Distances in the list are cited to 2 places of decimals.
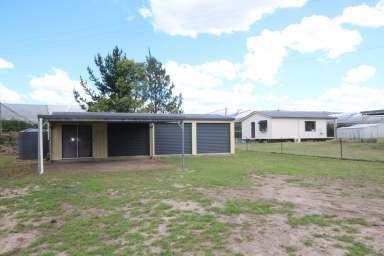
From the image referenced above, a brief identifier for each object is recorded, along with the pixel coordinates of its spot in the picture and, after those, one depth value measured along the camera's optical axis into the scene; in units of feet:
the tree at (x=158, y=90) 101.24
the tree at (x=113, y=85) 85.40
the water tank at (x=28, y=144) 53.93
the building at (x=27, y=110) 97.45
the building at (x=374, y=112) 59.17
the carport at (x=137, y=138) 52.01
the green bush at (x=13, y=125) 84.66
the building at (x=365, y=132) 90.27
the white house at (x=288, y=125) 96.37
